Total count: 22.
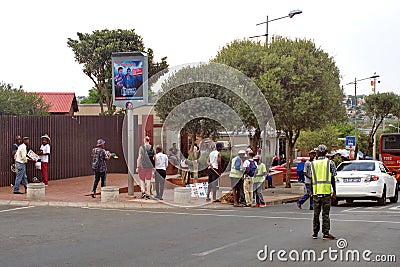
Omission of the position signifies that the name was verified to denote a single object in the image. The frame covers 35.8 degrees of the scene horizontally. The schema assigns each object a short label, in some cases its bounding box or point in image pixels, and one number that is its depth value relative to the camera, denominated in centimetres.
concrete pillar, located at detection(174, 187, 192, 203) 1856
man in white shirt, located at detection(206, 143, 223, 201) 1903
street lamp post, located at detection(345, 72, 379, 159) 4825
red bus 3706
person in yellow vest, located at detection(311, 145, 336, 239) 1116
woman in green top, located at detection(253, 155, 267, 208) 1900
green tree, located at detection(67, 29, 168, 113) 4647
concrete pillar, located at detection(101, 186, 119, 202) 1773
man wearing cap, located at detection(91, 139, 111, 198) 1855
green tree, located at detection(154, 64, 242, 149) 2314
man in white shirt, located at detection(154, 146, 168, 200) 1848
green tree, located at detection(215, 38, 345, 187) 2689
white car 1959
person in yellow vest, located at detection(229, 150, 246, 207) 1853
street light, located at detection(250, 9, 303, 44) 2734
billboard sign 1867
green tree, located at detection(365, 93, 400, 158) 5338
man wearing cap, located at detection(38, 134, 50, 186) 2097
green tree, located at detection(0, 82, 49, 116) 4203
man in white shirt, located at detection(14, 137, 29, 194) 1877
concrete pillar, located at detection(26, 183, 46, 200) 1762
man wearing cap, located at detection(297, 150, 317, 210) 1748
